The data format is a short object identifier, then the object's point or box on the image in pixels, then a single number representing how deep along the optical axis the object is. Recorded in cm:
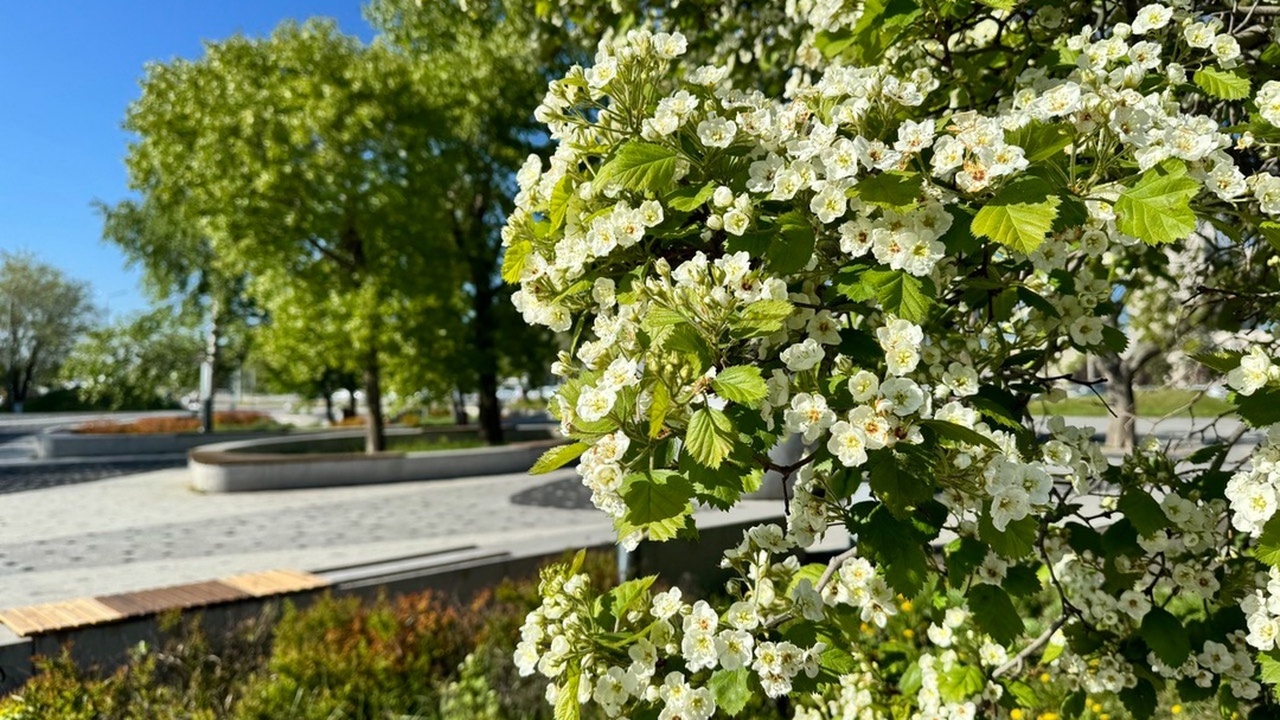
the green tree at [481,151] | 1596
